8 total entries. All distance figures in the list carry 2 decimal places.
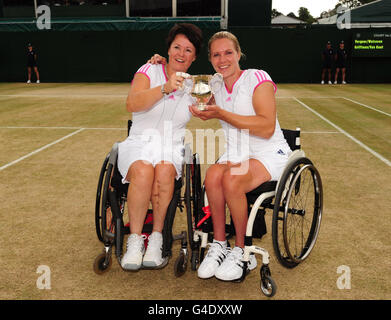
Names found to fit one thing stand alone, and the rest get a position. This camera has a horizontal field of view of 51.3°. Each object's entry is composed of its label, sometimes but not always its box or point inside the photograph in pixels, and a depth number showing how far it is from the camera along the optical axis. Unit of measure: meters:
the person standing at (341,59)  15.98
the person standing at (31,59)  16.45
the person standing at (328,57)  15.92
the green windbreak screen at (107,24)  16.62
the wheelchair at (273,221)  2.26
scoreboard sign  16.31
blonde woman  2.35
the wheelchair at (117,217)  2.44
